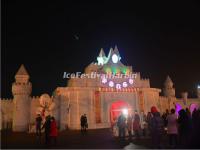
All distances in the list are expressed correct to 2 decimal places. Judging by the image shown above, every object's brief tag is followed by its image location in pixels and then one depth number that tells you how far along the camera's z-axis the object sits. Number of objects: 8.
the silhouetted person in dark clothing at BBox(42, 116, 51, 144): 10.18
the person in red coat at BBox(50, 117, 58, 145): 10.07
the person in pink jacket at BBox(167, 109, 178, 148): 8.92
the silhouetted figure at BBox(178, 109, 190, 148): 8.70
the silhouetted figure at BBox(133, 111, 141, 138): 11.68
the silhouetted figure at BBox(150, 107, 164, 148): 8.68
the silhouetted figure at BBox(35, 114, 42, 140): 14.97
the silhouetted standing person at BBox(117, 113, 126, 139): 11.69
